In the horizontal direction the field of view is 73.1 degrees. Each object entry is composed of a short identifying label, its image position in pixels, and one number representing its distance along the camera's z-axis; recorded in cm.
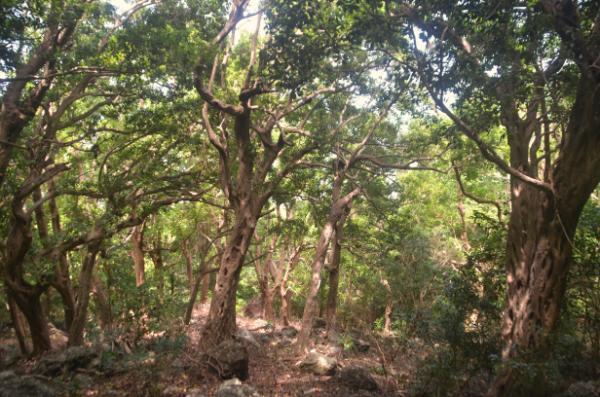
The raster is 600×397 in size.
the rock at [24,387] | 675
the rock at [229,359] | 928
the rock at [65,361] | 913
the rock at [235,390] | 746
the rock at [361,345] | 1490
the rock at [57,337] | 1491
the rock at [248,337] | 1445
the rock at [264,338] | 1623
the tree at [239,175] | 1006
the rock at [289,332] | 1817
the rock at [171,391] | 779
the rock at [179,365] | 937
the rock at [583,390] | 584
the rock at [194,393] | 747
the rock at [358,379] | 929
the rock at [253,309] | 2705
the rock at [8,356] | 1151
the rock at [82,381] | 780
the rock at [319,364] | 1055
